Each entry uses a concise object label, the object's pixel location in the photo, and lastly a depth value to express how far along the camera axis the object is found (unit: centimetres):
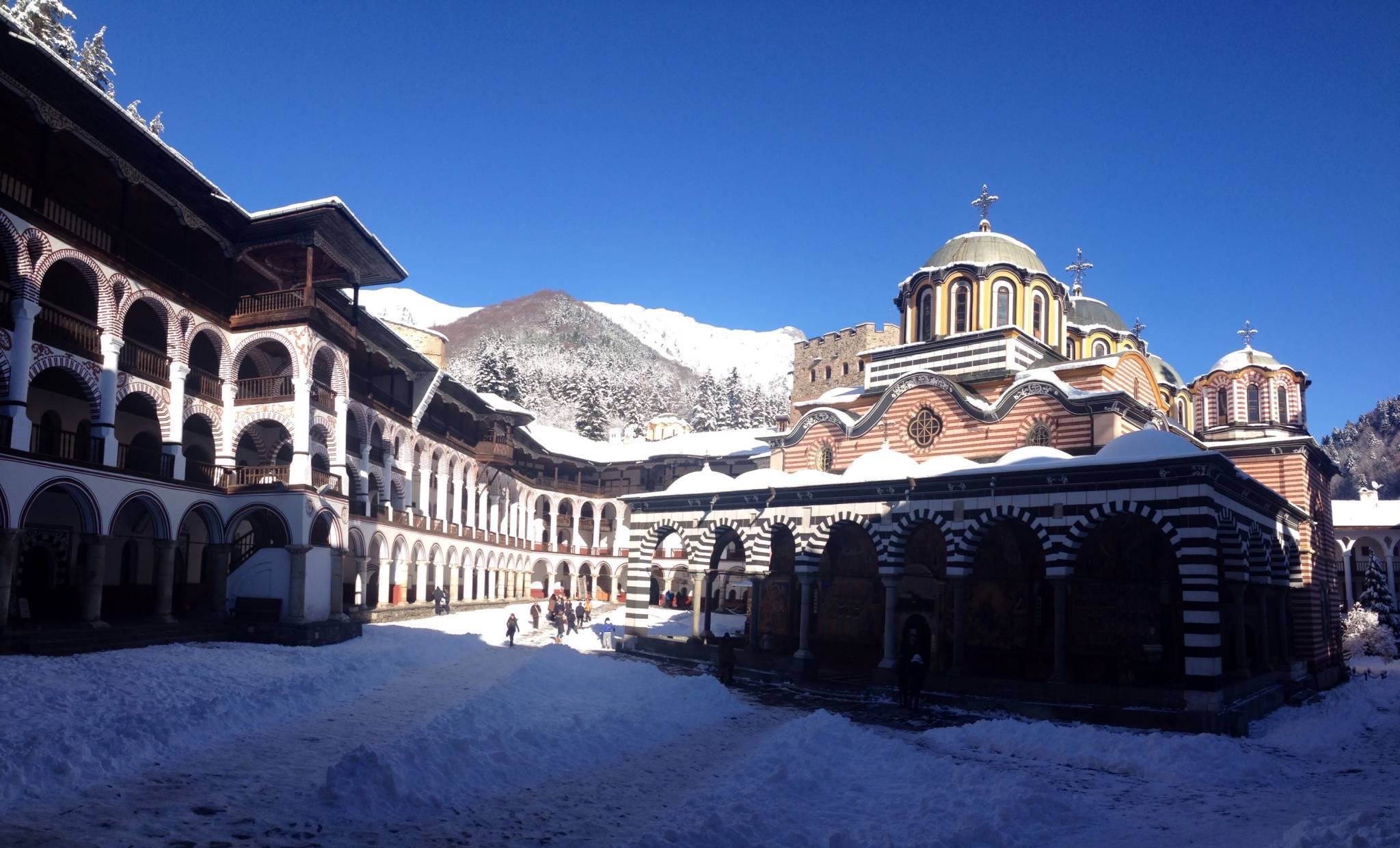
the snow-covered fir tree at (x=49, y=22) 3678
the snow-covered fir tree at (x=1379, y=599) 4522
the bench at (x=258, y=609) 2617
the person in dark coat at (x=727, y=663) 2264
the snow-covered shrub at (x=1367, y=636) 4300
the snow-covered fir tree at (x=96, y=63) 4028
